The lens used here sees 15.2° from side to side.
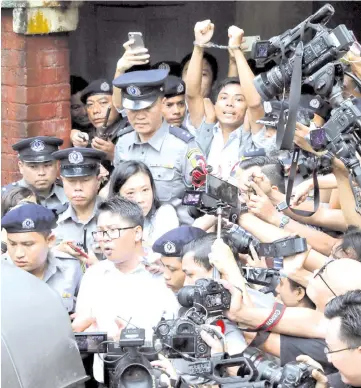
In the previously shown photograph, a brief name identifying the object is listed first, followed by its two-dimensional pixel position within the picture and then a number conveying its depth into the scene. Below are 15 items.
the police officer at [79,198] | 6.80
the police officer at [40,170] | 7.23
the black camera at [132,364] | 4.59
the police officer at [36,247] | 6.25
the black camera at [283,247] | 5.21
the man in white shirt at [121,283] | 5.63
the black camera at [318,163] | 5.39
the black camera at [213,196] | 5.36
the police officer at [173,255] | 5.79
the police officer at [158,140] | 6.93
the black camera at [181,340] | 4.62
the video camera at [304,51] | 5.23
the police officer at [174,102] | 7.60
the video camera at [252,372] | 4.39
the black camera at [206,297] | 4.82
